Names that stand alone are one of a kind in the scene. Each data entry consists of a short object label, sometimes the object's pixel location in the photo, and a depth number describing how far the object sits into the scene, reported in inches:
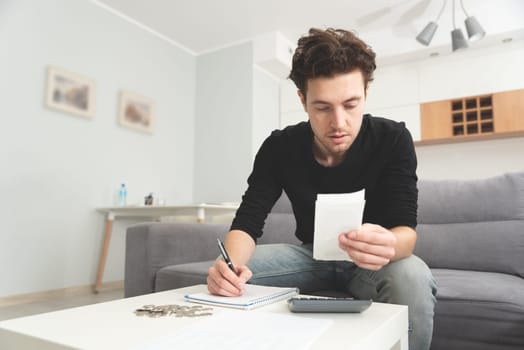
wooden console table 117.7
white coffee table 22.5
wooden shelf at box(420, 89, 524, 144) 133.0
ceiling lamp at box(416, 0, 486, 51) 125.0
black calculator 28.0
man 36.9
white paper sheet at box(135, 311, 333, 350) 21.3
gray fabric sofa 58.3
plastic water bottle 134.9
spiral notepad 30.5
